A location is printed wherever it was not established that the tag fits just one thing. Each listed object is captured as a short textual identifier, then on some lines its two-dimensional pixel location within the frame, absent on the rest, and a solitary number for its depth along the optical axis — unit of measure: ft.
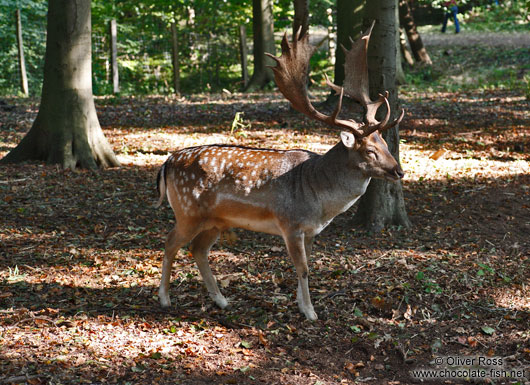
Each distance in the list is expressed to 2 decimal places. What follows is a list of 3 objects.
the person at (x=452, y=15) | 73.89
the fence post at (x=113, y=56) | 56.34
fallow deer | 17.17
